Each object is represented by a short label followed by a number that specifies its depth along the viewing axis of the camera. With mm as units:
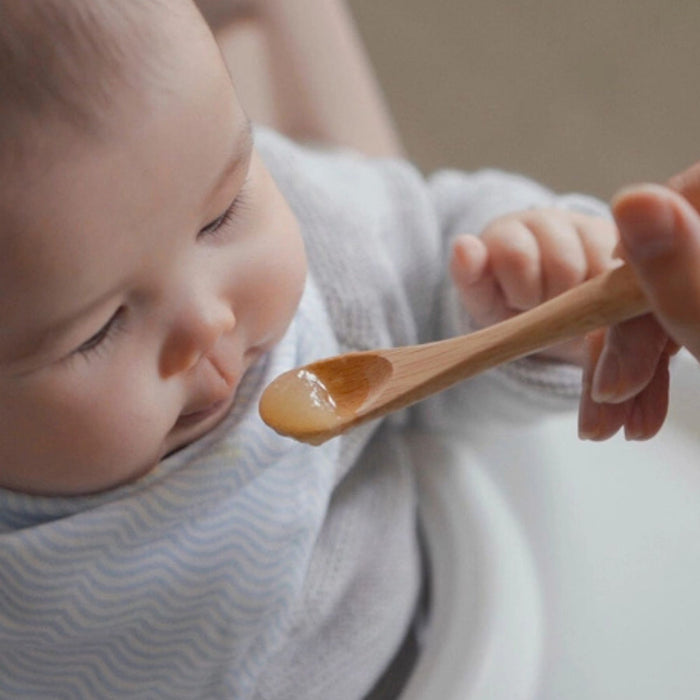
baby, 529
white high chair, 652
